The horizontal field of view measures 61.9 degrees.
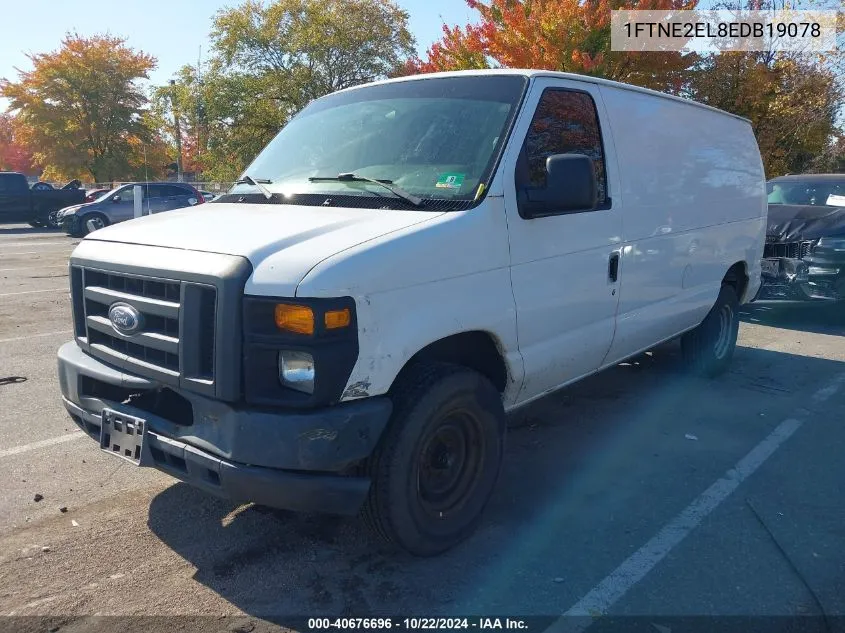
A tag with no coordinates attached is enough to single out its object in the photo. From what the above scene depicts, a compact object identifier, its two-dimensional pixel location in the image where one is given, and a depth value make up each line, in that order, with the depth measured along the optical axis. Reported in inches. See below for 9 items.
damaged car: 319.9
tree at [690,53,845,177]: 731.4
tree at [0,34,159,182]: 1349.7
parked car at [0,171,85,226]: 976.3
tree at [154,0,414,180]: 1057.5
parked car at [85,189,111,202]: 1022.4
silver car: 807.7
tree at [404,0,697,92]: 592.1
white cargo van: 107.0
